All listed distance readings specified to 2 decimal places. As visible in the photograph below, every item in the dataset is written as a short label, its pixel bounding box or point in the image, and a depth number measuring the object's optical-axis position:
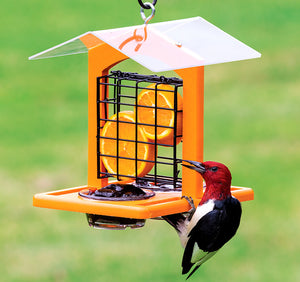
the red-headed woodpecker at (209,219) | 9.43
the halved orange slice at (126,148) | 9.80
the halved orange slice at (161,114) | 9.60
